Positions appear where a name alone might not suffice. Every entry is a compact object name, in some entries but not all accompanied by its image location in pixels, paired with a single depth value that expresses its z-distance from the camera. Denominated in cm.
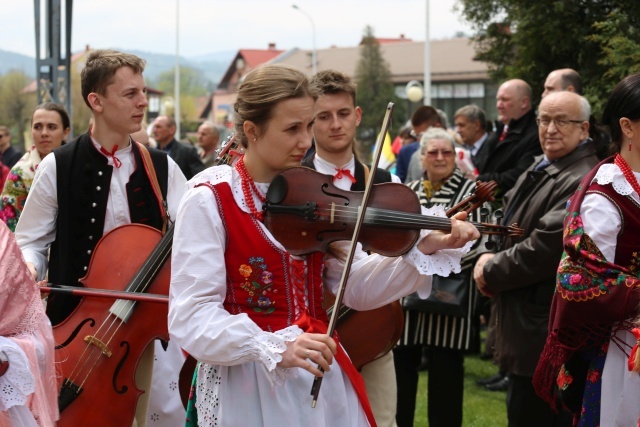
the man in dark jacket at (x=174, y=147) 999
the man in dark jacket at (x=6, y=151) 1395
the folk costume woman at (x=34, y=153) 589
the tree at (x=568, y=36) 916
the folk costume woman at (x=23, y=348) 324
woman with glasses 586
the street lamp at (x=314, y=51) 4300
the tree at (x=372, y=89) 5159
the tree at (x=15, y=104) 6234
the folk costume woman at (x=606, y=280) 358
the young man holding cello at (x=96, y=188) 462
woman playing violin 289
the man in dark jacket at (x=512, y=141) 694
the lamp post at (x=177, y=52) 4134
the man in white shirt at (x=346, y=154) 495
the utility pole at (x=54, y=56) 1130
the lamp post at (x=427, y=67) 2580
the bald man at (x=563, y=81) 706
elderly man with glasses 506
